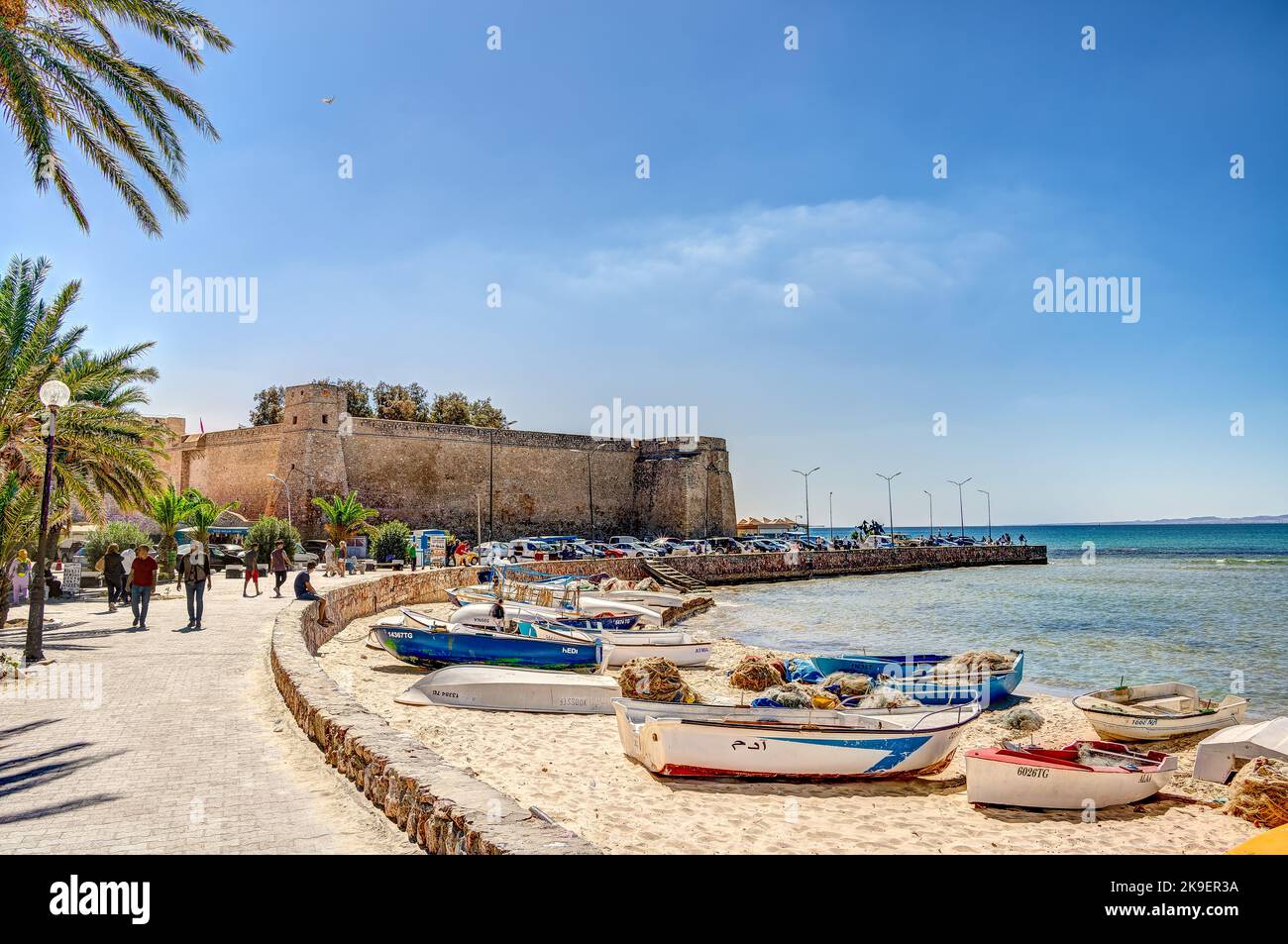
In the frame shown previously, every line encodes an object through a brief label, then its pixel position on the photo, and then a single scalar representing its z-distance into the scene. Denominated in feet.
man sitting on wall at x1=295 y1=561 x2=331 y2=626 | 49.80
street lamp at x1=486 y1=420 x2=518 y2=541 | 142.20
